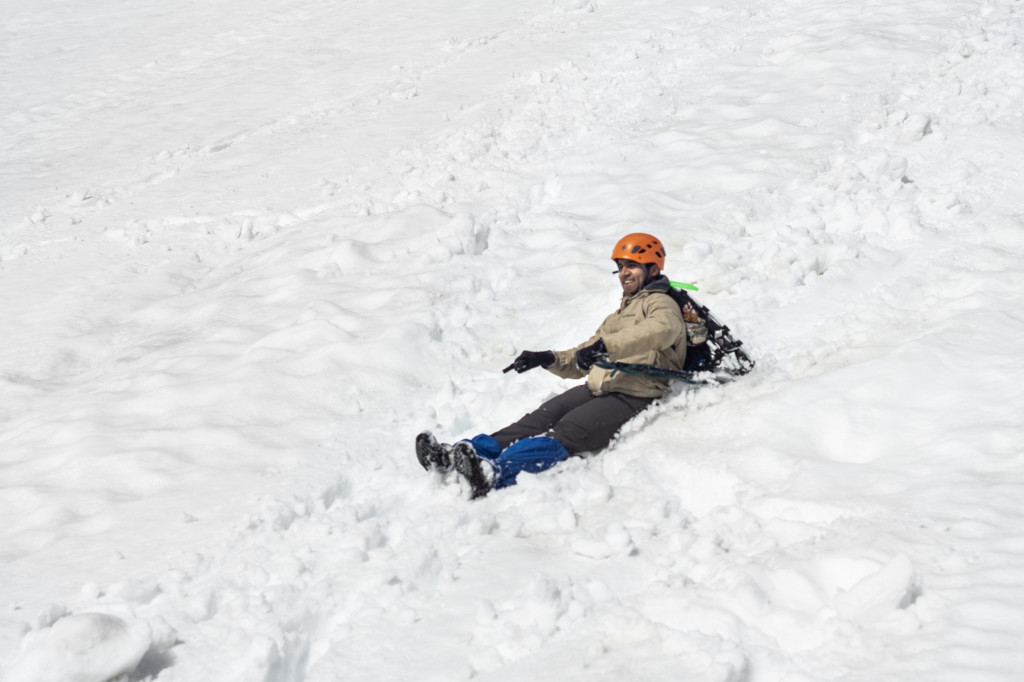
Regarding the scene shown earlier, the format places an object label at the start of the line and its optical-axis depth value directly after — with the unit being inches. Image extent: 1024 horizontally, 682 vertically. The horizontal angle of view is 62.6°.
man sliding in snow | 189.9
